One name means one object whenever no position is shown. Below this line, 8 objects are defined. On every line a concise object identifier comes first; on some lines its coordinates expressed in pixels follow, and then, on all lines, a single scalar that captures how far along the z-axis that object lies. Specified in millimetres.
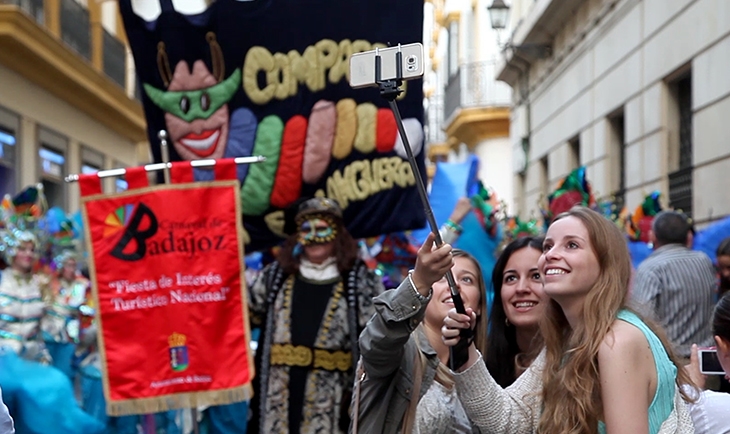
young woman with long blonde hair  2801
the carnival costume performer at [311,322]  6168
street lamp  16941
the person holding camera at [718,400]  3242
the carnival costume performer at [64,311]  10125
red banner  6211
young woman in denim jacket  3236
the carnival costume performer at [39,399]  6559
